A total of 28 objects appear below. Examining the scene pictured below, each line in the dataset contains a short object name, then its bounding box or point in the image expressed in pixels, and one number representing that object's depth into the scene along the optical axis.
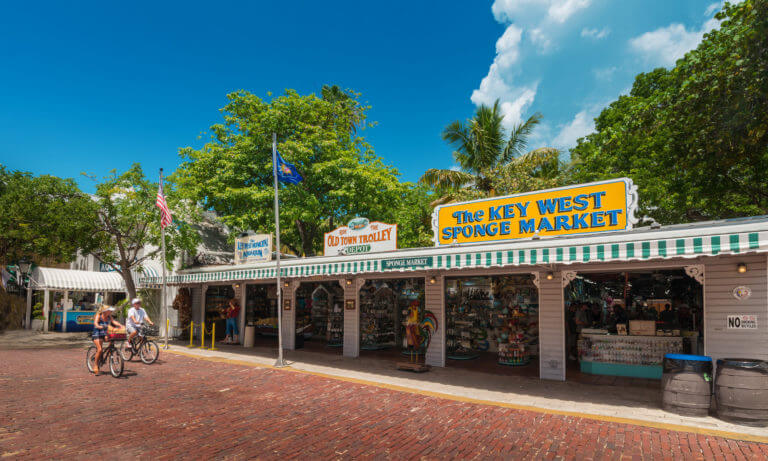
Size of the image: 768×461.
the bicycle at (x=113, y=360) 10.61
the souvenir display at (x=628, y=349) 10.20
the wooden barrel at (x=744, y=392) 6.70
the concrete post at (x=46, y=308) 24.95
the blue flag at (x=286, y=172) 13.27
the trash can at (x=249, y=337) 17.00
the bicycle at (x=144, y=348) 12.86
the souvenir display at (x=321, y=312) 16.81
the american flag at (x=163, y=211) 15.80
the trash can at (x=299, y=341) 16.31
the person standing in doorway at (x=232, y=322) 17.67
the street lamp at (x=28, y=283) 25.16
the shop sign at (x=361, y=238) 12.58
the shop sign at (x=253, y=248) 16.34
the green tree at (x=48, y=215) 18.83
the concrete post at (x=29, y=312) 25.55
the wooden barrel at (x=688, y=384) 7.14
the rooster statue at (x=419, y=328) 12.18
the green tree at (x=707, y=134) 11.53
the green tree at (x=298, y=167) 22.91
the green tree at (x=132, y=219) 20.14
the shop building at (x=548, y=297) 8.04
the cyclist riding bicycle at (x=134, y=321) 12.27
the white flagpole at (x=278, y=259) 12.45
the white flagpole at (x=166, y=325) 16.34
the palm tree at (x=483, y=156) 24.61
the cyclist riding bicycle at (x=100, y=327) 10.68
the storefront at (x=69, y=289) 25.03
